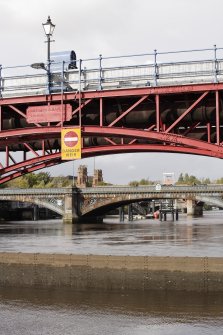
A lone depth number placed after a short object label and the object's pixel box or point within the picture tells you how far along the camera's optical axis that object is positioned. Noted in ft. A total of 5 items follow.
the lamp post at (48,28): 92.43
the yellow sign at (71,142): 95.96
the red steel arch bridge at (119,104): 89.56
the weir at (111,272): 67.21
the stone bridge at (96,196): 326.65
